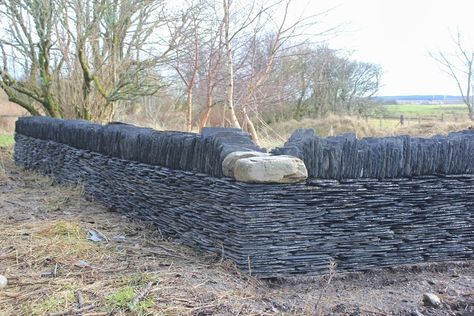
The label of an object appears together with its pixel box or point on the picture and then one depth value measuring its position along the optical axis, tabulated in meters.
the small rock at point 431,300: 2.71
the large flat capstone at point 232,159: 3.04
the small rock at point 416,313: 2.60
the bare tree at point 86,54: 9.27
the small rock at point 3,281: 2.64
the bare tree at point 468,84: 14.80
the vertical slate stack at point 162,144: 3.38
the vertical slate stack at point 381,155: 3.09
